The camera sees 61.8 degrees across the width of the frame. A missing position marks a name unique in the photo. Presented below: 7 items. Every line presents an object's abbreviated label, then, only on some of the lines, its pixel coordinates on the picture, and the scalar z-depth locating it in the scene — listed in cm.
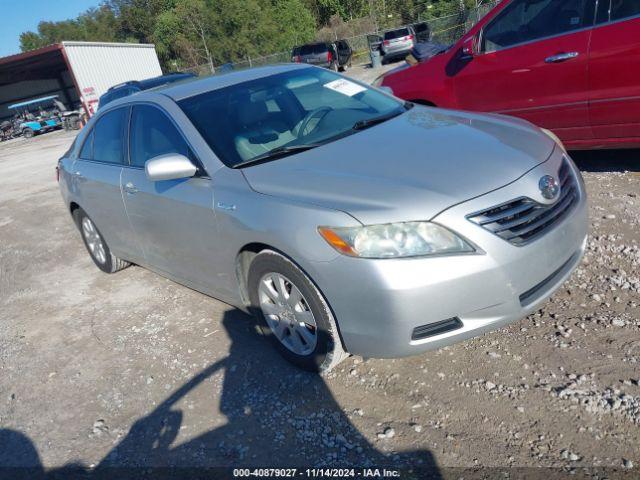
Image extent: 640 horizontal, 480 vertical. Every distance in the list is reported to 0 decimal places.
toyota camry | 246
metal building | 2833
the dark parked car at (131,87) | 1355
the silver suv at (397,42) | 2769
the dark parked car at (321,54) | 2805
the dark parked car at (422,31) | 2951
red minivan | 438
